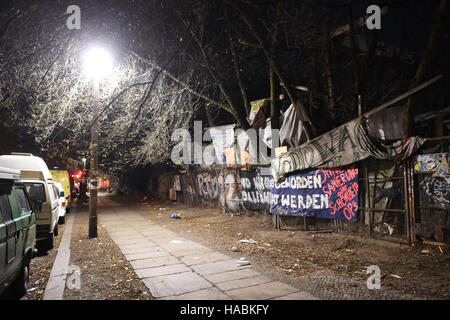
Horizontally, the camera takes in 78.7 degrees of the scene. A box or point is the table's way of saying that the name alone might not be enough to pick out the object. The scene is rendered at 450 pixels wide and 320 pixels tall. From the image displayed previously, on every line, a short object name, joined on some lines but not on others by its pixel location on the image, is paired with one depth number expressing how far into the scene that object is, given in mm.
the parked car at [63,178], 17180
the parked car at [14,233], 3773
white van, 7406
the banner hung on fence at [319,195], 7980
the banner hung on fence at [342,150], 6858
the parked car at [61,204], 11150
